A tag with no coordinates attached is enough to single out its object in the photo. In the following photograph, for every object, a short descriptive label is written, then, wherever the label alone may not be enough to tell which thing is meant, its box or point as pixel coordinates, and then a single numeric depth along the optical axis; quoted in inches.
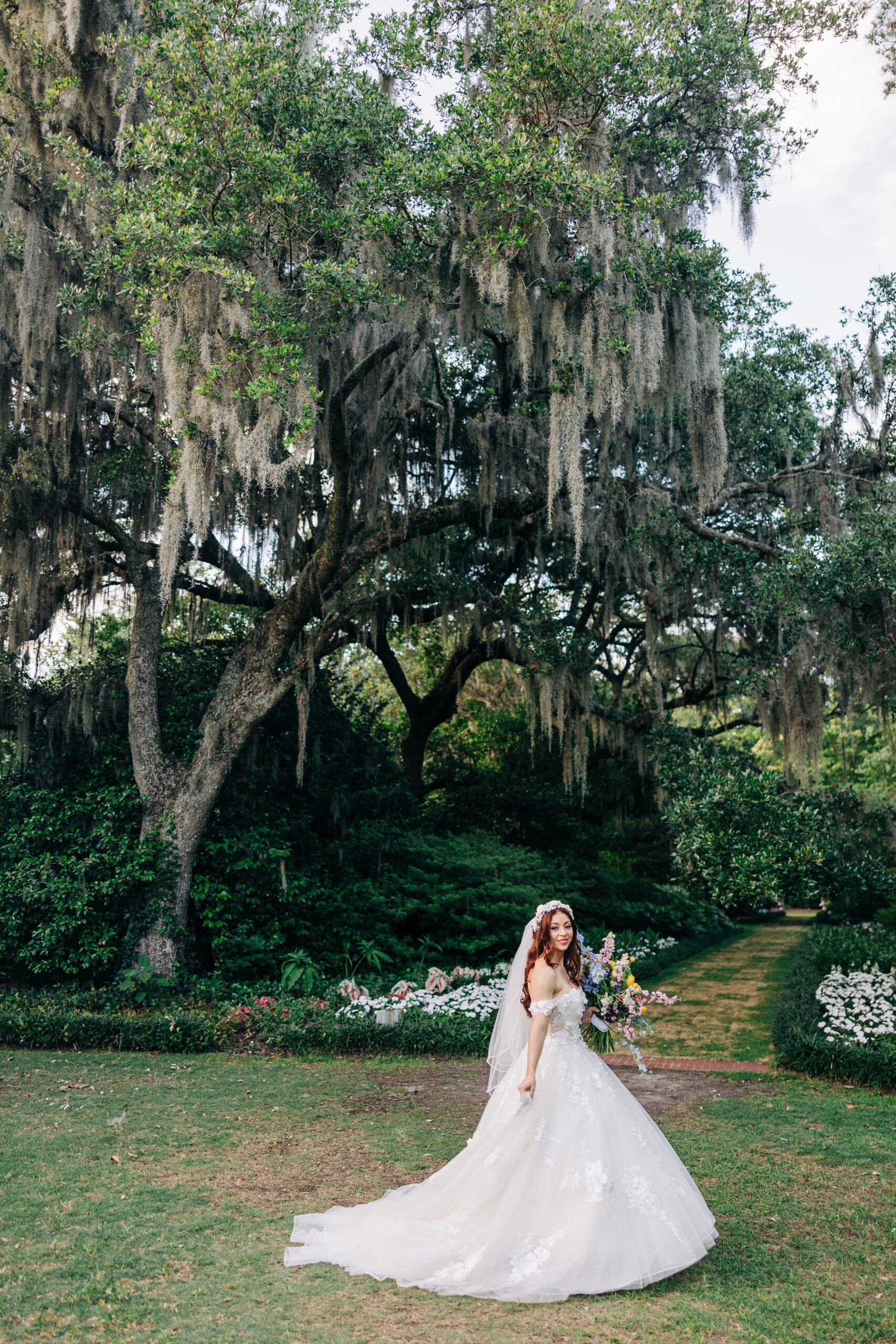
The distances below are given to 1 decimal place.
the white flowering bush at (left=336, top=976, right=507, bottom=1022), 365.1
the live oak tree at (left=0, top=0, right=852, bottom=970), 304.8
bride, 145.3
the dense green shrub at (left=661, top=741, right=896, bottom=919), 340.5
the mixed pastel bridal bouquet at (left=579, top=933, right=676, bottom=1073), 187.9
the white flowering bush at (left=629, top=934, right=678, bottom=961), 585.9
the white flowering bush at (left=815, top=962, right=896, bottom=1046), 311.4
